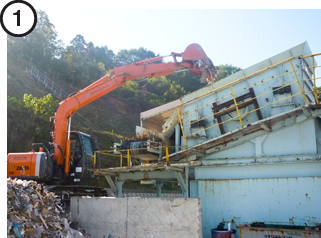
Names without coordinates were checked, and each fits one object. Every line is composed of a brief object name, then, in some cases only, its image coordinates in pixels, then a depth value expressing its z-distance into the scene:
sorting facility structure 8.21
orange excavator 9.91
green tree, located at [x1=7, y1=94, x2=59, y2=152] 17.33
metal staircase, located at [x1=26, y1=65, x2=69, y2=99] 30.71
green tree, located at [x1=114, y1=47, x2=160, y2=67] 55.47
